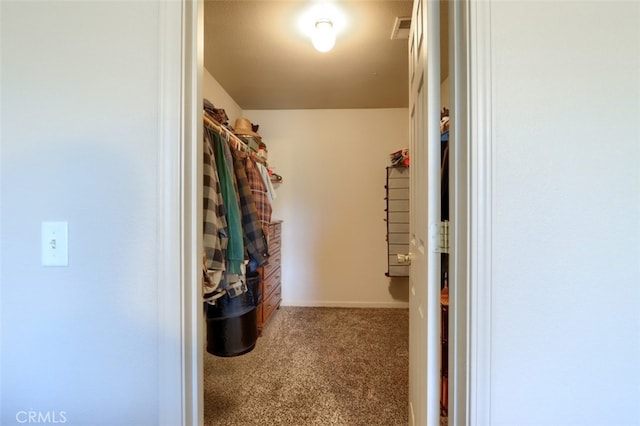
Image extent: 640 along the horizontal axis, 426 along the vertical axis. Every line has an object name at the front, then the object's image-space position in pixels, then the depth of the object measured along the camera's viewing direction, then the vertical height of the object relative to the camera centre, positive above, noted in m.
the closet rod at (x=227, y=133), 1.62 +0.54
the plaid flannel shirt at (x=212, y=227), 1.38 -0.06
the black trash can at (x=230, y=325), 2.11 -0.84
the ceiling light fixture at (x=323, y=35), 1.77 +1.12
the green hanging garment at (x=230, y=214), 1.63 +0.00
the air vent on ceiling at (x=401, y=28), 1.77 +1.21
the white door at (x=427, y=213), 0.81 +0.00
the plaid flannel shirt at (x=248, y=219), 1.89 -0.03
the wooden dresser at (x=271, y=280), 2.64 -0.69
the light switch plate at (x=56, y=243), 0.70 -0.07
